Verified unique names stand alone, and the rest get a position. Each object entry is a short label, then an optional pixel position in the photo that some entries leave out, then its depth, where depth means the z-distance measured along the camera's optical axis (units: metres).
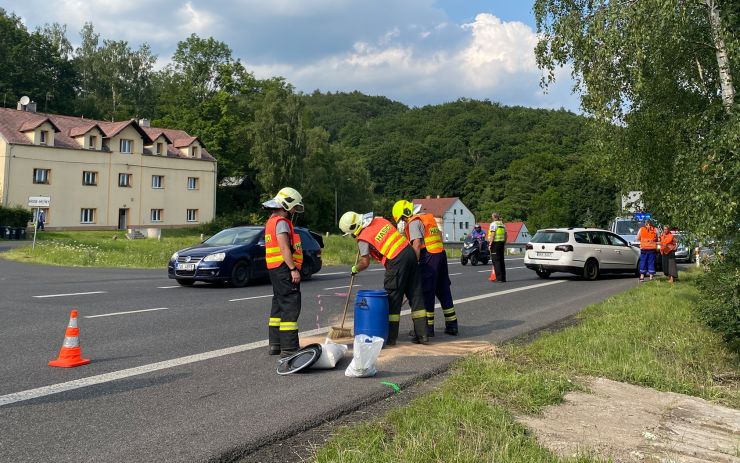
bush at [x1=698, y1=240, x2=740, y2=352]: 7.33
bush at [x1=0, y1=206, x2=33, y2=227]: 41.50
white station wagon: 18.66
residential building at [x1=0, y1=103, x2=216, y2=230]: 47.09
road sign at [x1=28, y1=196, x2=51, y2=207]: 27.63
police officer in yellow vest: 17.53
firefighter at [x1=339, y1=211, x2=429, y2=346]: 7.63
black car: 14.67
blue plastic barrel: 7.37
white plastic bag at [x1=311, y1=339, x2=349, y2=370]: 6.38
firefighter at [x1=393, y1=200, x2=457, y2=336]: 8.52
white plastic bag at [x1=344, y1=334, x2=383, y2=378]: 5.98
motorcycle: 27.11
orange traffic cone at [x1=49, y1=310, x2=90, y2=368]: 6.36
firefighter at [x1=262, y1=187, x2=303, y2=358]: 6.78
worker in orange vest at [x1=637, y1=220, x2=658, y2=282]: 17.66
